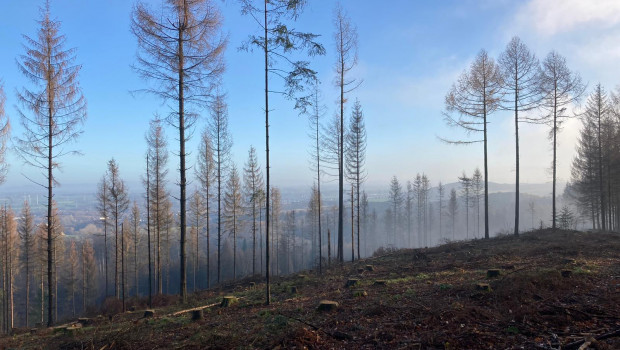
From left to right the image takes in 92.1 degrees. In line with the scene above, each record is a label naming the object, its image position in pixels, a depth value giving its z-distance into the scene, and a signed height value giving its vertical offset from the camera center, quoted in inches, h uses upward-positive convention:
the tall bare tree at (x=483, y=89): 749.3 +244.7
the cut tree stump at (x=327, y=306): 273.7 -108.7
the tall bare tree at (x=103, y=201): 938.7 -34.9
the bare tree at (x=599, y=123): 930.1 +196.9
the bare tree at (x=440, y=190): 2242.9 -28.3
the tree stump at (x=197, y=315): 312.5 -132.9
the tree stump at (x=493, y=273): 346.9 -101.7
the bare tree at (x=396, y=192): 2059.5 -39.6
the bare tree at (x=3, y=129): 527.2 +109.2
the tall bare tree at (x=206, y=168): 981.8 +68.9
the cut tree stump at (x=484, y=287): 274.7 -93.8
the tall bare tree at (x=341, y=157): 773.3 +82.3
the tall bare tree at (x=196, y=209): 1136.5 -79.2
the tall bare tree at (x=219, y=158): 911.0 +96.2
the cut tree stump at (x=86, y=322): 417.3 -192.6
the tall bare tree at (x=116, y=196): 888.3 -18.6
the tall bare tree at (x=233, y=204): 1087.0 -56.4
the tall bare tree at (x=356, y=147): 869.0 +118.8
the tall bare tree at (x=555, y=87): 756.0 +250.8
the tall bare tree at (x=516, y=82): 729.6 +254.3
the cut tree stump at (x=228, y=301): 376.7 -144.3
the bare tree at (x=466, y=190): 1797.9 -25.9
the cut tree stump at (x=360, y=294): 325.4 -117.0
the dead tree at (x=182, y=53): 435.5 +206.1
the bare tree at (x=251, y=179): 1091.3 +34.6
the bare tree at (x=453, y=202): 2326.5 -125.1
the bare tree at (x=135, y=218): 1157.1 -111.8
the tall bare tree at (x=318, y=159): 887.1 +86.7
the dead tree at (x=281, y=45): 347.9 +168.5
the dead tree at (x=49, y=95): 490.6 +160.4
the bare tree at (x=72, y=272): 1471.5 -412.6
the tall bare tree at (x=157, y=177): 868.6 +35.4
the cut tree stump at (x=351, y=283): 417.0 -133.9
